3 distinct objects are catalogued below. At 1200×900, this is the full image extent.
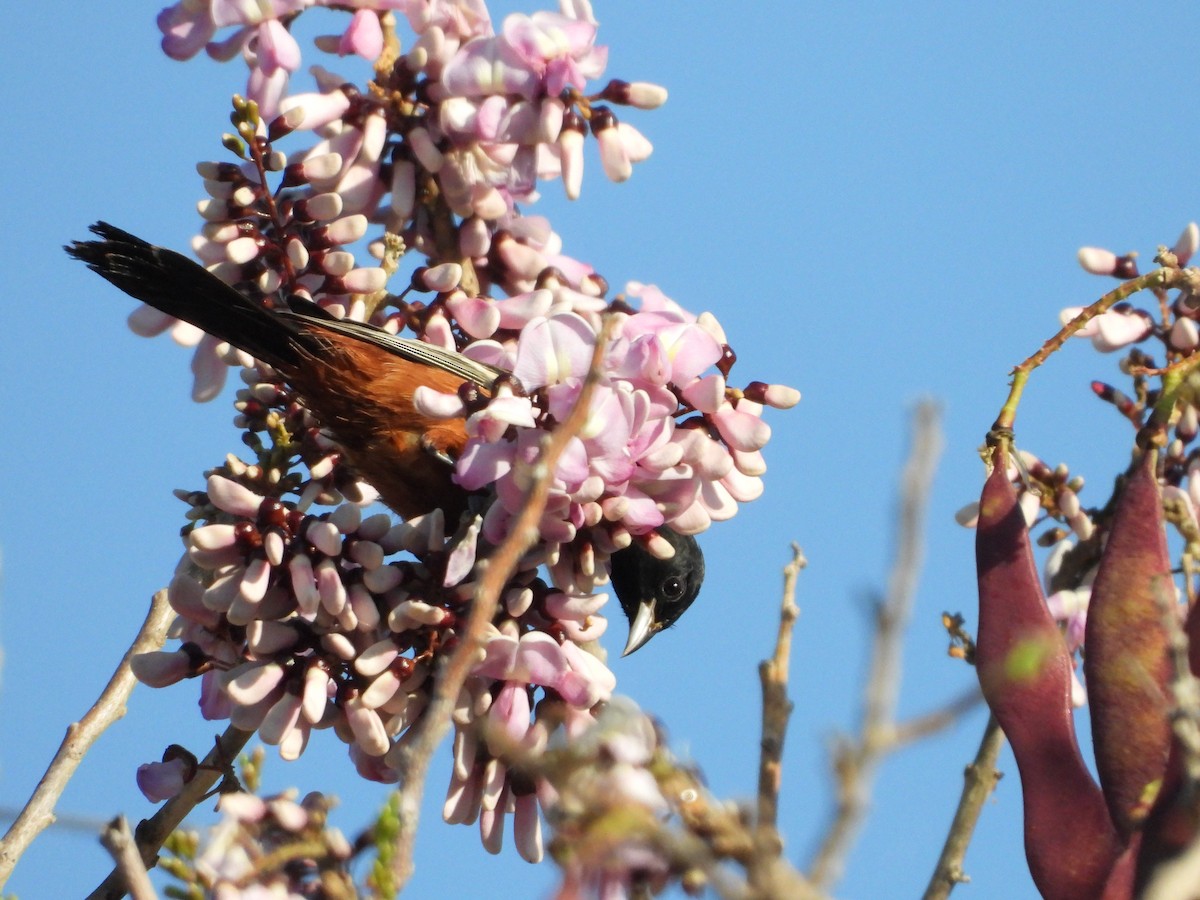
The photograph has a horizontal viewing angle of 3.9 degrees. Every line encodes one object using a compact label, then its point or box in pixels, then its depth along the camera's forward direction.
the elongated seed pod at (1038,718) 4.16
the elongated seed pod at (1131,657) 4.15
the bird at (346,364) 4.32
